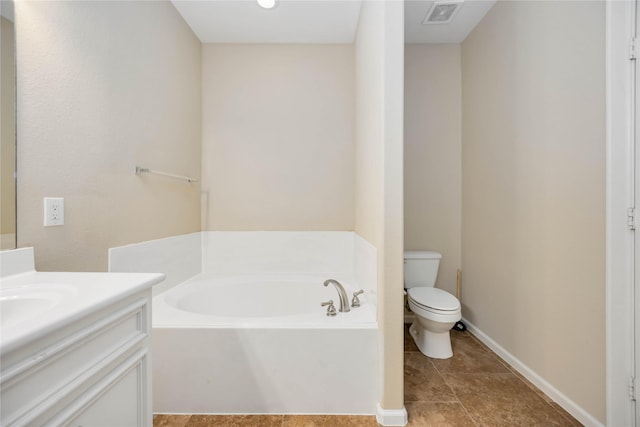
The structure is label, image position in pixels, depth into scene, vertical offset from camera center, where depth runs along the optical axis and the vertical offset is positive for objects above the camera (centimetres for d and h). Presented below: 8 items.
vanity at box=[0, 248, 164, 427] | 53 -30
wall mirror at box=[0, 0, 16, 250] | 100 +30
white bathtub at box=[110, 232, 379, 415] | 148 -79
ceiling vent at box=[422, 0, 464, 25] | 210 +153
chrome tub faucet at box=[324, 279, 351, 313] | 170 -53
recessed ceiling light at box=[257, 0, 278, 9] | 196 +144
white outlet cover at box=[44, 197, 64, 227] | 114 +1
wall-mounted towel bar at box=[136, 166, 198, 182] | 170 +25
